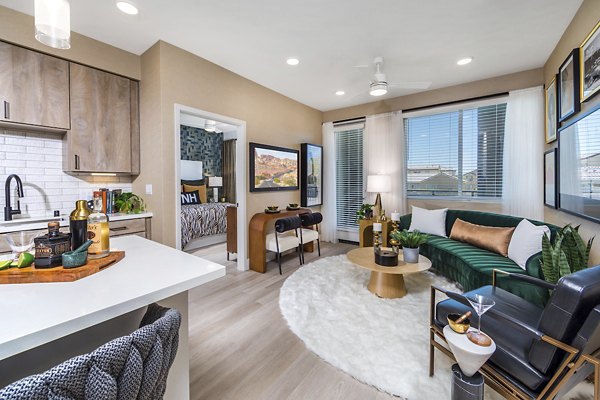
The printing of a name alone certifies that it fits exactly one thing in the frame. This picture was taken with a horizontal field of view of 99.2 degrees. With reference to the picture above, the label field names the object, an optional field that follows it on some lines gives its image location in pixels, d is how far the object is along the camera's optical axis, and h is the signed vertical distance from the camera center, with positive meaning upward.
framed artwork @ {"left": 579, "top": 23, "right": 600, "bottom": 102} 1.95 +1.03
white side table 1.11 -0.70
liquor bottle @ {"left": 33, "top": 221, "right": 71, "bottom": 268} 1.05 -0.21
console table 3.71 -0.66
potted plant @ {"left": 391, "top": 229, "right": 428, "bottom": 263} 2.83 -0.57
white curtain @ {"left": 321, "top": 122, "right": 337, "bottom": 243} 5.36 +0.21
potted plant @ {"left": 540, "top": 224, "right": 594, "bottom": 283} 1.90 -0.49
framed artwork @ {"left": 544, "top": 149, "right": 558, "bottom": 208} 2.82 +0.15
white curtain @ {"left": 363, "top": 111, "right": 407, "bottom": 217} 4.54 +0.74
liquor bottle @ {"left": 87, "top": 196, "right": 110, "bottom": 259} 1.20 -0.18
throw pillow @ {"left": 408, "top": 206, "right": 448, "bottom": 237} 3.86 -0.44
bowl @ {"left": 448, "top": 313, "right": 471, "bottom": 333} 1.20 -0.64
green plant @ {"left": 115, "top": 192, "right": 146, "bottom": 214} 3.13 -0.09
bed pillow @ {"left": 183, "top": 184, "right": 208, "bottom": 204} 6.50 +0.17
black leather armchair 1.04 -0.69
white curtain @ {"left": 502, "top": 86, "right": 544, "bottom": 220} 3.38 +0.51
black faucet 2.44 +0.02
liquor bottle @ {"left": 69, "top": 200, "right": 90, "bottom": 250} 1.14 -0.13
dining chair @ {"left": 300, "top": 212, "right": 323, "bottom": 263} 4.23 -0.52
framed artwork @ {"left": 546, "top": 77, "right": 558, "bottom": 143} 2.90 +0.94
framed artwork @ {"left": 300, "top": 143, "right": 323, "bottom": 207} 4.98 +0.39
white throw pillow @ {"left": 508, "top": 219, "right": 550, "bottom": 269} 2.50 -0.51
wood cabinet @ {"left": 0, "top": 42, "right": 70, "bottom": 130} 2.37 +1.07
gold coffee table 2.67 -0.92
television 3.98 +0.45
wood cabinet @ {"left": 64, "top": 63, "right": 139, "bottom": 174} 2.79 +0.86
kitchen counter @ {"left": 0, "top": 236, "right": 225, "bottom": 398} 0.68 -0.34
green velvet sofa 2.24 -0.74
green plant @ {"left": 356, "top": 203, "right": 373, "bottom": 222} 4.58 -0.33
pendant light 1.26 +0.89
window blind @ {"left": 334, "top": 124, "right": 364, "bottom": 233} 5.23 +0.43
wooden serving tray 0.96 -0.30
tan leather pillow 2.96 -0.54
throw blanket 4.73 -0.50
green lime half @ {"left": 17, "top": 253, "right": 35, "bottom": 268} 1.06 -0.26
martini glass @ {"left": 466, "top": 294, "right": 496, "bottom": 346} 1.13 -0.58
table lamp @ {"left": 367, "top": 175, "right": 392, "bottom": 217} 4.55 +0.15
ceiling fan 3.16 +1.36
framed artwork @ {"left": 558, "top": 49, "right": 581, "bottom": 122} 2.30 +1.02
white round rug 1.68 -1.18
